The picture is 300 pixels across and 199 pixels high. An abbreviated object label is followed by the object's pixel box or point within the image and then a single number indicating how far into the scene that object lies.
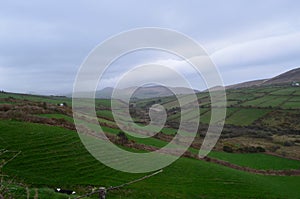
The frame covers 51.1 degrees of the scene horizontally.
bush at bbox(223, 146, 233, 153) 44.66
